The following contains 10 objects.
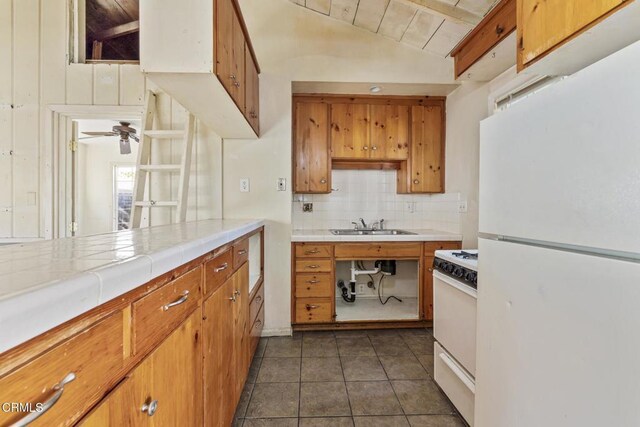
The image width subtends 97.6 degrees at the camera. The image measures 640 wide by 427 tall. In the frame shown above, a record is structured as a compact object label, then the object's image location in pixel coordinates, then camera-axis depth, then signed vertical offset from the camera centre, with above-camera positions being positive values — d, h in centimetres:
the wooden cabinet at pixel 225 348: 104 -62
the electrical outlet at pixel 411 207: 306 +4
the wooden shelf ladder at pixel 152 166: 214 +34
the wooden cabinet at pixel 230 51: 131 +84
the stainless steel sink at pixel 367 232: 287 -22
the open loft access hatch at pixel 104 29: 234 +177
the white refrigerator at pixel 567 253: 59 -11
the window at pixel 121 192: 529 +31
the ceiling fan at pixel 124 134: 302 +84
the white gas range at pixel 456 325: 131 -60
